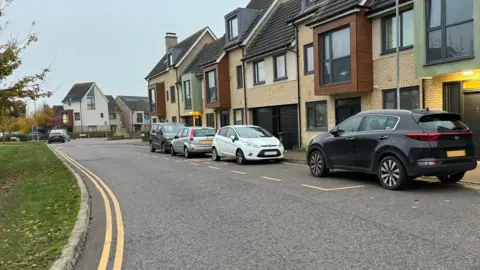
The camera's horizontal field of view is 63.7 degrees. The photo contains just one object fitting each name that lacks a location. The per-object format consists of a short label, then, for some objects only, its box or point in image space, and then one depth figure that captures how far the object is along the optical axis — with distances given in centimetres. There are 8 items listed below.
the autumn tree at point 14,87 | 1165
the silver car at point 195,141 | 1867
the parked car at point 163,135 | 2252
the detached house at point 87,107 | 8150
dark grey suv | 791
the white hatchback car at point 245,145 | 1460
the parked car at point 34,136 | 6507
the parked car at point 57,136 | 4859
